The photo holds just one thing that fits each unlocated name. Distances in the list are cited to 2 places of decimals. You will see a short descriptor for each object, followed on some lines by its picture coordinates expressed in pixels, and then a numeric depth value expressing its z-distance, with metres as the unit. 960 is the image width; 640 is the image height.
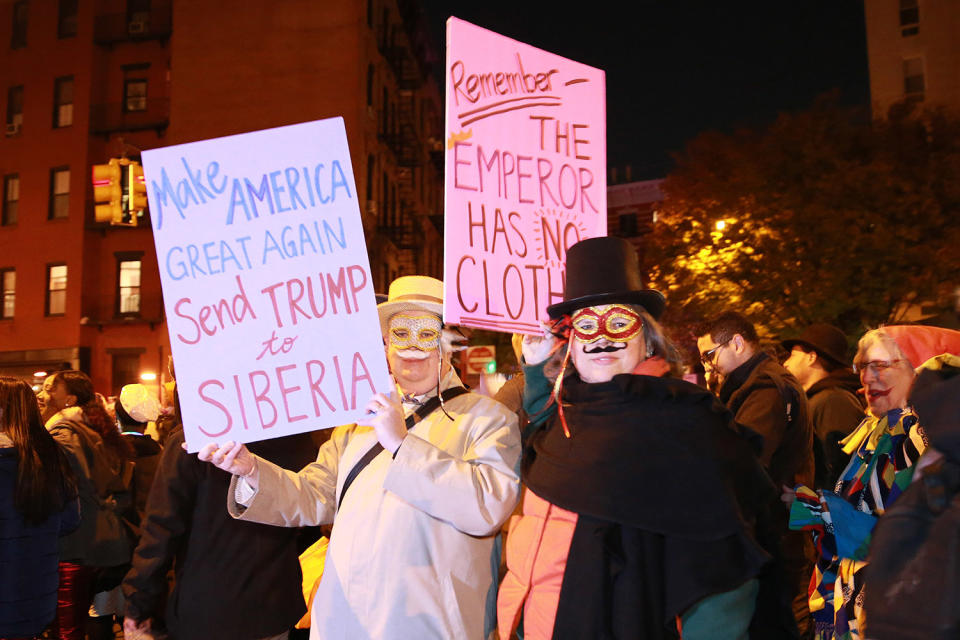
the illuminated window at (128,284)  25.34
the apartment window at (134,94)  25.95
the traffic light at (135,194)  13.07
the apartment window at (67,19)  26.30
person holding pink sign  2.54
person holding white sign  2.83
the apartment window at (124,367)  25.11
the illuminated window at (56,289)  25.48
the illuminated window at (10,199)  26.57
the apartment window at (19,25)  27.23
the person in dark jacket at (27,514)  4.52
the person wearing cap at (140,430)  6.38
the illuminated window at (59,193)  25.70
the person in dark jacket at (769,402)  5.16
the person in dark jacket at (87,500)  5.66
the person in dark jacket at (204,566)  3.69
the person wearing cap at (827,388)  5.98
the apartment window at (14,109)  26.83
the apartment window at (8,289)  26.22
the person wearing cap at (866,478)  3.42
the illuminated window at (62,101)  26.05
